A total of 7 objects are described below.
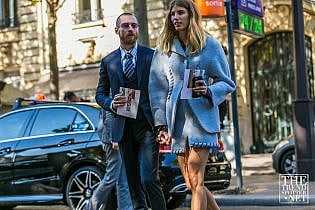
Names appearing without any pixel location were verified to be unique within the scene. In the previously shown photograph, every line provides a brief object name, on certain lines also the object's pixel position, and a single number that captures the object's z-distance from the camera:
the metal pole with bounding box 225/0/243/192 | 13.63
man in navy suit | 7.53
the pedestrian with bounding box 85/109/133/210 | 9.49
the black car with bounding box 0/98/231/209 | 10.87
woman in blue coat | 6.66
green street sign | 13.93
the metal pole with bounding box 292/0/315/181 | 14.93
